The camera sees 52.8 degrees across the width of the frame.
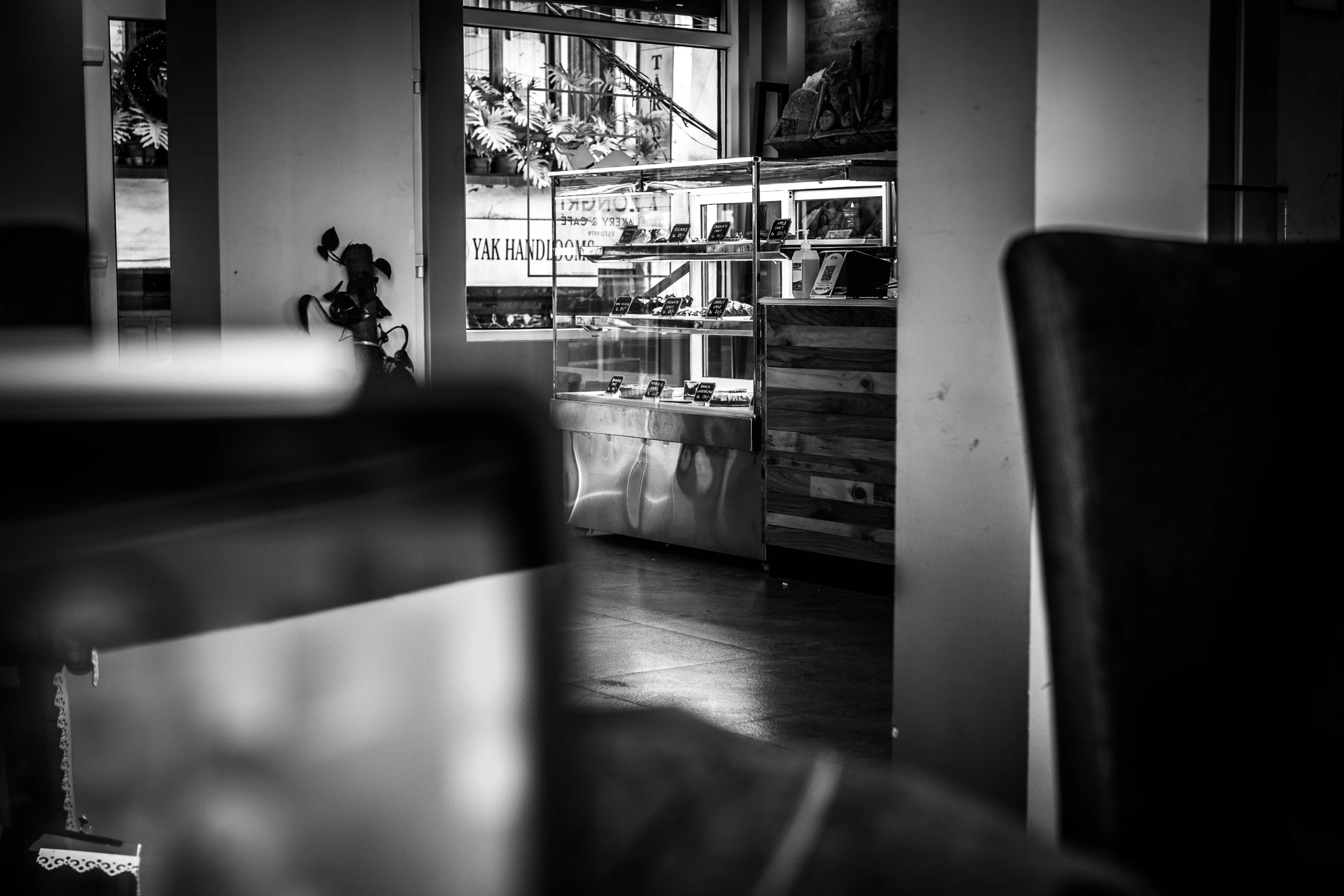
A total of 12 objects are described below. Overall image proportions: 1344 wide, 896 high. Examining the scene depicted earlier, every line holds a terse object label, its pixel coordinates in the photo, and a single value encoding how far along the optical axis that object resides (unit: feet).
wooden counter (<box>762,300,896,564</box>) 18.12
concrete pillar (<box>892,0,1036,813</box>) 8.59
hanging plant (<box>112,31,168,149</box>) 27.50
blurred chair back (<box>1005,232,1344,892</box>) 3.36
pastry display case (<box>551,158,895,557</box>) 20.58
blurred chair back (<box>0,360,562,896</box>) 1.69
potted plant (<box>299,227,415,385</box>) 21.61
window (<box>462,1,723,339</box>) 29.35
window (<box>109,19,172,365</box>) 28.40
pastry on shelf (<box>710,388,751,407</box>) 20.80
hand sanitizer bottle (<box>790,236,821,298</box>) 20.48
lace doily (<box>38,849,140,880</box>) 1.85
